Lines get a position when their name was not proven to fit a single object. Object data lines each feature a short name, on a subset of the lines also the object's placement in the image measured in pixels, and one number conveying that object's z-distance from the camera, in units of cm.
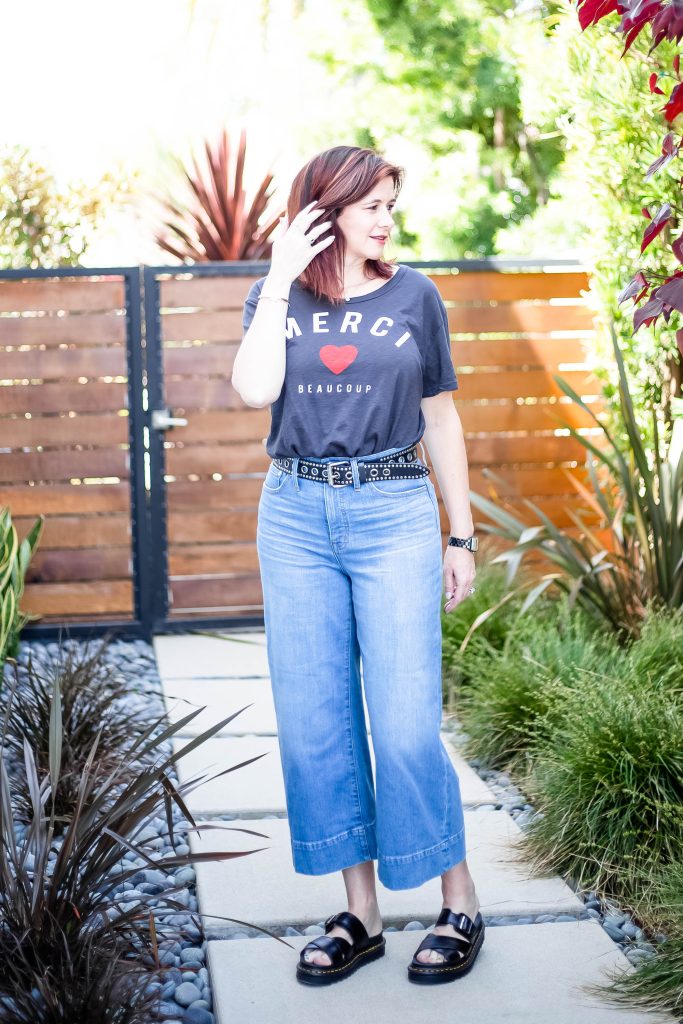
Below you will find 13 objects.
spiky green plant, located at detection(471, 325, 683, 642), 416
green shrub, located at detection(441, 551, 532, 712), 451
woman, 240
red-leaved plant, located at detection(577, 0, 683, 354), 190
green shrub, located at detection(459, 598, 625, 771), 378
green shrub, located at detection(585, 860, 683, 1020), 233
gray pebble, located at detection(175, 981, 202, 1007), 240
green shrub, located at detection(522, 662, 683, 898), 291
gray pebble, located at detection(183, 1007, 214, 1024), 234
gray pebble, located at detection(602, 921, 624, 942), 270
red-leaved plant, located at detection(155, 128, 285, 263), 734
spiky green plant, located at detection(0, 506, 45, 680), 416
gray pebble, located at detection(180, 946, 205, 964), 258
